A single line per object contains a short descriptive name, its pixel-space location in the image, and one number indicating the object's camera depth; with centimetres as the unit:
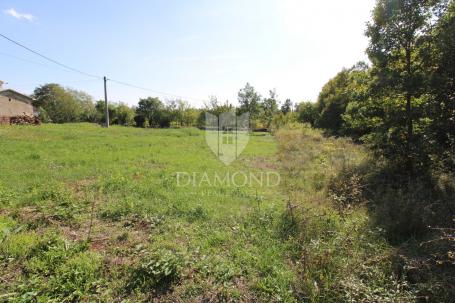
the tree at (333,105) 2191
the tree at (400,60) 638
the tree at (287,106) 5828
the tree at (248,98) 4600
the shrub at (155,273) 281
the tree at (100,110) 4284
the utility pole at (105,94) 2546
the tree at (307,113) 3173
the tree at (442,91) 577
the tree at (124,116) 4062
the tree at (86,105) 4319
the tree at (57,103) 3953
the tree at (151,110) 4094
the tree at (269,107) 4419
